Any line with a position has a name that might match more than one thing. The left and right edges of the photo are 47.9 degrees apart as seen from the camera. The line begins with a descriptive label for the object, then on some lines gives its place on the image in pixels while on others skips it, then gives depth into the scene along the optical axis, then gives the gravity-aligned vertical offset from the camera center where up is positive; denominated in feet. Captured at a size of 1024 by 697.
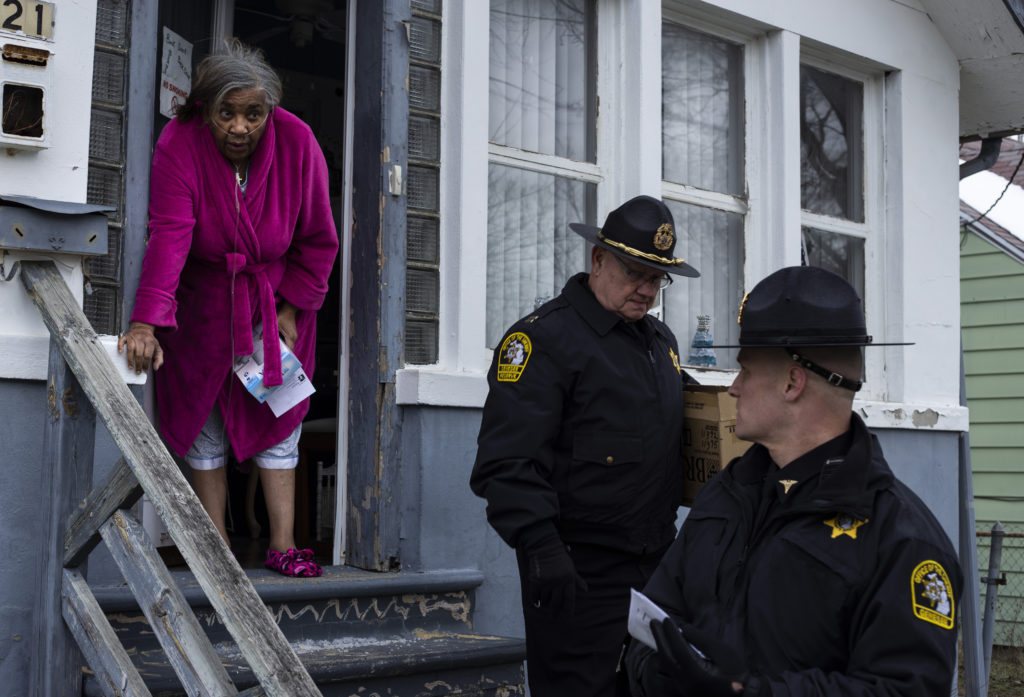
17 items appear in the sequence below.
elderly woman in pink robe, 12.86 +1.60
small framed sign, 11.53 +3.82
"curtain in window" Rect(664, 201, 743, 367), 19.04 +2.16
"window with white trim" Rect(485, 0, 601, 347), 16.43 +3.72
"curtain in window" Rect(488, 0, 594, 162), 16.70 +4.85
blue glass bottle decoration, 18.88 +0.89
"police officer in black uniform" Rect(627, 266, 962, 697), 5.82 -0.80
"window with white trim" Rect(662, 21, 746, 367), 18.98 +3.93
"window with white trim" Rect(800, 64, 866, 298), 20.98 +4.32
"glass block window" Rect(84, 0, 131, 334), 12.29 +2.62
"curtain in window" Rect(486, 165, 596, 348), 16.31 +2.39
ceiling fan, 19.86 +6.64
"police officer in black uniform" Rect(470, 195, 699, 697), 10.71 -0.47
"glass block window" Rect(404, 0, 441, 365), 14.85 +2.78
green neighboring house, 34.55 +1.28
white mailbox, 11.48 +3.21
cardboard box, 11.39 -0.30
